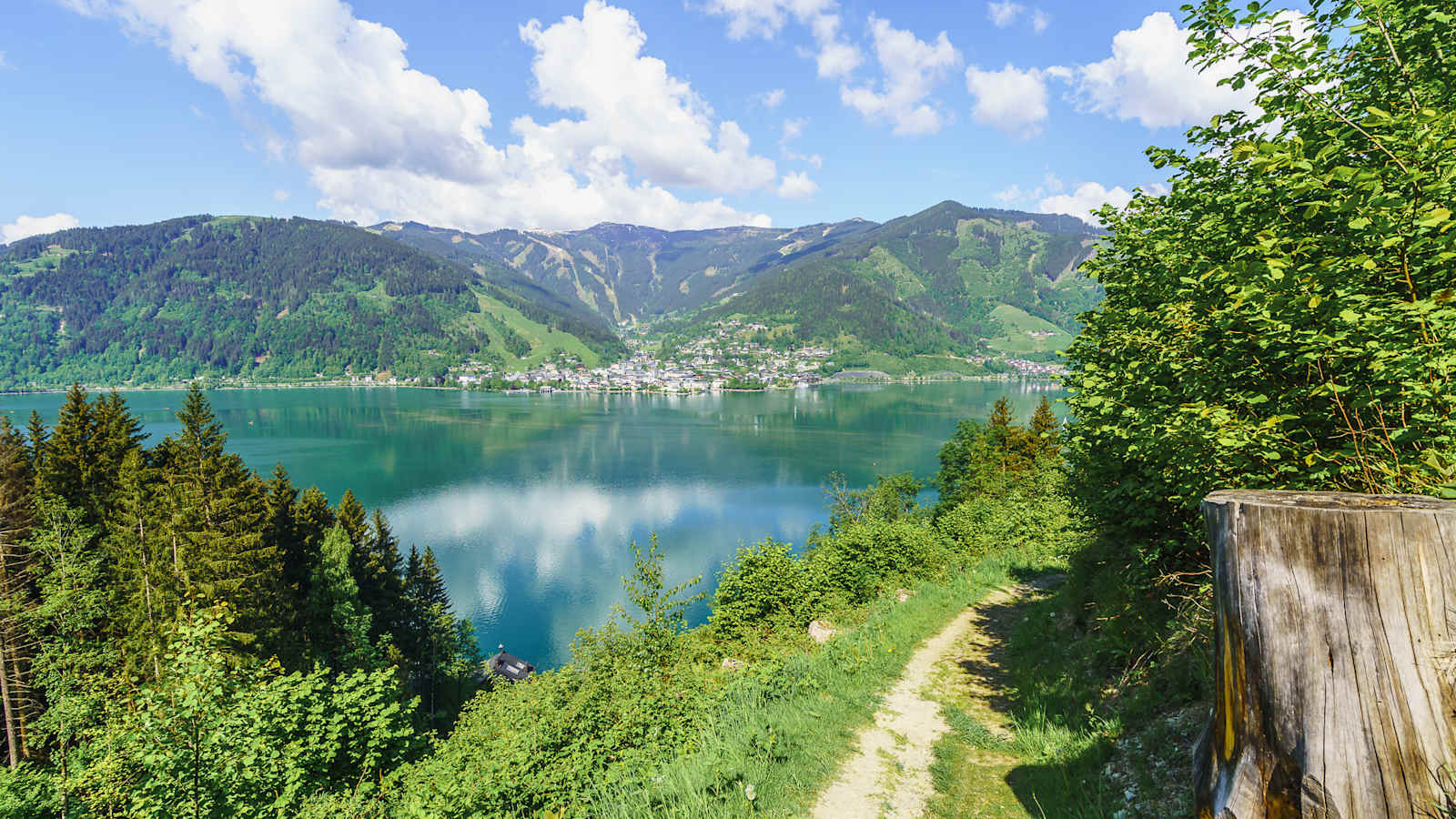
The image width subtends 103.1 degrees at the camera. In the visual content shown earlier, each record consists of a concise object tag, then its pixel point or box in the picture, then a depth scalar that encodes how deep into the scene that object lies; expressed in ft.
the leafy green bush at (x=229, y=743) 22.53
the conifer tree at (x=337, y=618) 82.48
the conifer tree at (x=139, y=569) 57.11
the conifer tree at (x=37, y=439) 70.49
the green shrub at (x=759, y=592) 47.52
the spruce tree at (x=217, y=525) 59.11
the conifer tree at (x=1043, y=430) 113.39
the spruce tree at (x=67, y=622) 50.52
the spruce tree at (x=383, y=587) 101.75
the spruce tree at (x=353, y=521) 104.12
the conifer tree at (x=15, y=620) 50.67
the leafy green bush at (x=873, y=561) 49.47
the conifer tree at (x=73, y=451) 67.72
